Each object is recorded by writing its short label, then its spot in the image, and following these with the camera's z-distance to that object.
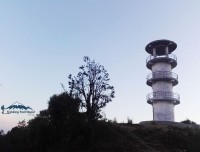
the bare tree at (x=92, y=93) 37.75
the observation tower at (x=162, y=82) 52.47
